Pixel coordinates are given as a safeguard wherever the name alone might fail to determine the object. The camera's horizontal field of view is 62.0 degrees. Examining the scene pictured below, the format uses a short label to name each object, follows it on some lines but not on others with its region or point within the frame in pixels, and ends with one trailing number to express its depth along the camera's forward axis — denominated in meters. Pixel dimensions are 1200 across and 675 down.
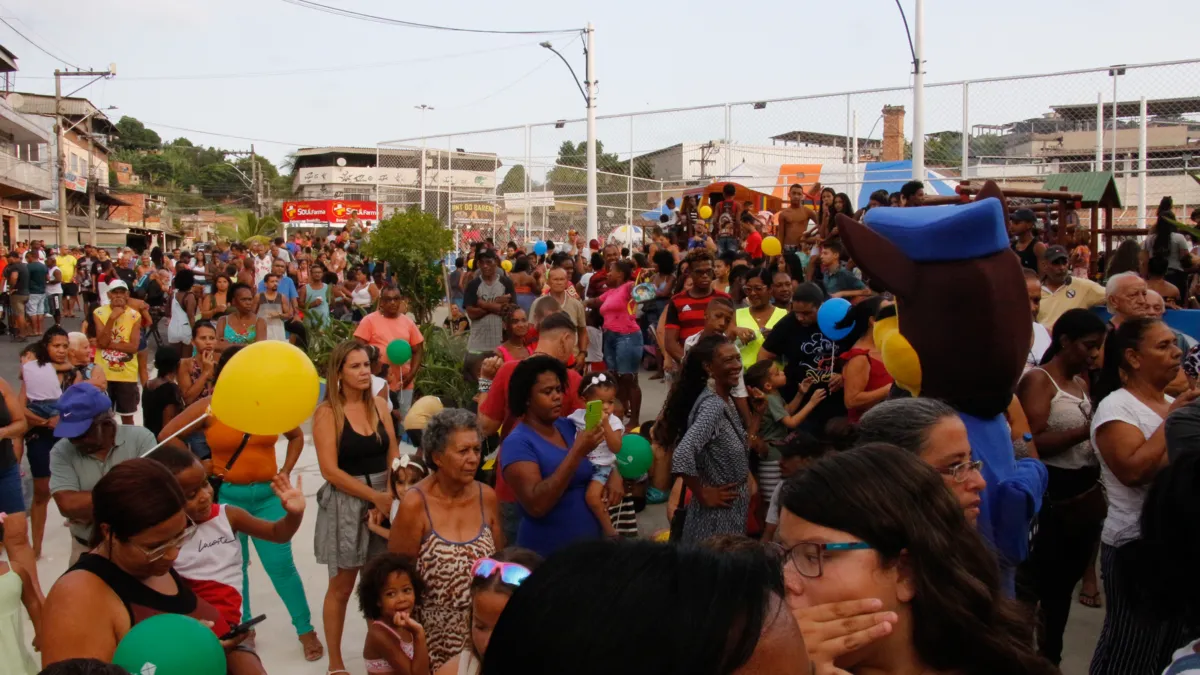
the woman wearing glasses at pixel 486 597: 2.88
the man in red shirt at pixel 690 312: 7.98
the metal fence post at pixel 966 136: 12.91
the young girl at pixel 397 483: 5.05
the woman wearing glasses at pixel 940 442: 2.62
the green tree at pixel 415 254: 14.04
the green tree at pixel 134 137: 87.19
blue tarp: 13.95
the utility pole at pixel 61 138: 34.75
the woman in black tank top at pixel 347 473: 5.10
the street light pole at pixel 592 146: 17.81
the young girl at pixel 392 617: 4.06
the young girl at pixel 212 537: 3.93
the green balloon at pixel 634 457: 5.37
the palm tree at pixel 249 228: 35.31
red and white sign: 45.22
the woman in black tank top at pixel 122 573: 2.81
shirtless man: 11.80
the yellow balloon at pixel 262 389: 4.26
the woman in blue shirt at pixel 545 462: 4.41
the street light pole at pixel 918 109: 12.98
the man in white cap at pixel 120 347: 9.55
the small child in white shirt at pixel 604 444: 4.64
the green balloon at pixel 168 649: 2.68
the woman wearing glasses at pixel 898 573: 1.88
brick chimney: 14.55
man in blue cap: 5.02
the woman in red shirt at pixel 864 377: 5.46
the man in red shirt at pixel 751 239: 11.61
